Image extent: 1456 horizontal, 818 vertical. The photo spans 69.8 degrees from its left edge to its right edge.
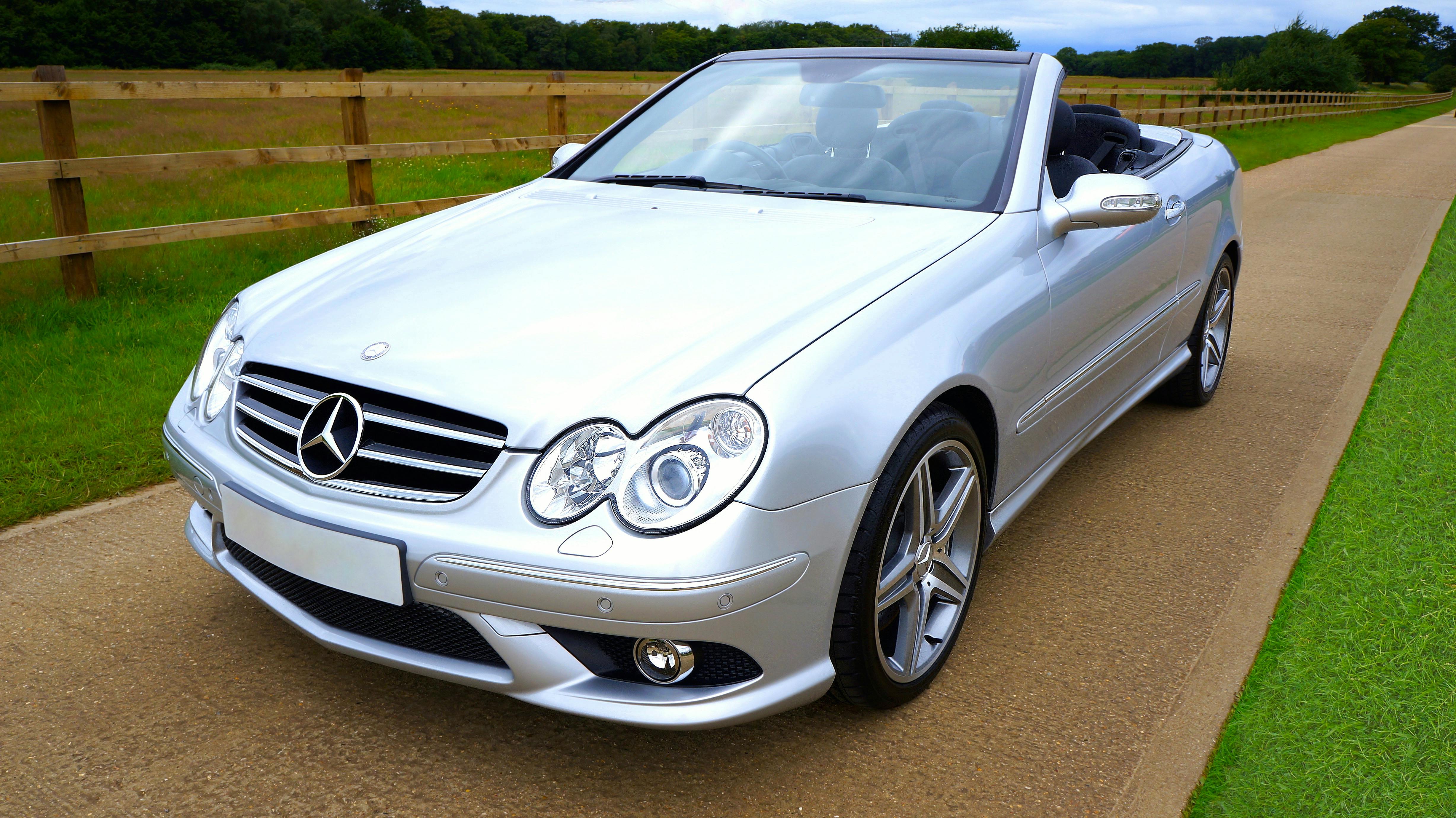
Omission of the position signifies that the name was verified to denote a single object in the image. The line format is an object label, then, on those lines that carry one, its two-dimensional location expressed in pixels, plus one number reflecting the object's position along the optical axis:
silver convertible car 1.89
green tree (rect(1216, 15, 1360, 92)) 50.91
